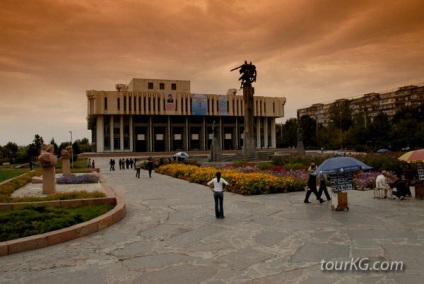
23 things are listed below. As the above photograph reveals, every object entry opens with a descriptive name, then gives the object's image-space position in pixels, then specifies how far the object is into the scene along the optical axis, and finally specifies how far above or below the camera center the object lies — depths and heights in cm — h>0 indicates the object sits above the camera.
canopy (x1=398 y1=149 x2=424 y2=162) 1330 -41
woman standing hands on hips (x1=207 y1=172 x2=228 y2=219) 1049 -127
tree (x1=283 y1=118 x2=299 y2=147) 9414 +319
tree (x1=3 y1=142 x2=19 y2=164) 9808 +133
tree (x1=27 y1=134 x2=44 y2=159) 7025 +126
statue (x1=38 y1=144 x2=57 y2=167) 1561 -23
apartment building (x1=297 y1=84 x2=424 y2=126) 9319 +1254
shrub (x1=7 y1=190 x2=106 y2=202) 1252 -154
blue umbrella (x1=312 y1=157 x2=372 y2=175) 1105 -60
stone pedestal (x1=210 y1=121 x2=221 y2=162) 3926 -20
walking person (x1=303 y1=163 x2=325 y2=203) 1296 -144
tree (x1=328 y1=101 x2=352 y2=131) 8556 +735
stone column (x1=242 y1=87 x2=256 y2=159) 3925 +220
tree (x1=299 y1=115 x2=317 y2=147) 9177 +411
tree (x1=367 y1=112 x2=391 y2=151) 6394 +223
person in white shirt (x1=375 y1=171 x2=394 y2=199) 1359 -151
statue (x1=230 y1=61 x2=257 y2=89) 4069 +834
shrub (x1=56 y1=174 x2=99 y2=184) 2183 -166
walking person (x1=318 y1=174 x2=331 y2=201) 1318 -139
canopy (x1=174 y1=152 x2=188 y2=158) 3957 -56
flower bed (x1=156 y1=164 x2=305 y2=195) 1564 -158
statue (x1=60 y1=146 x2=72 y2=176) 2531 -71
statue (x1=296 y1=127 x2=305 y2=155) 4528 +28
